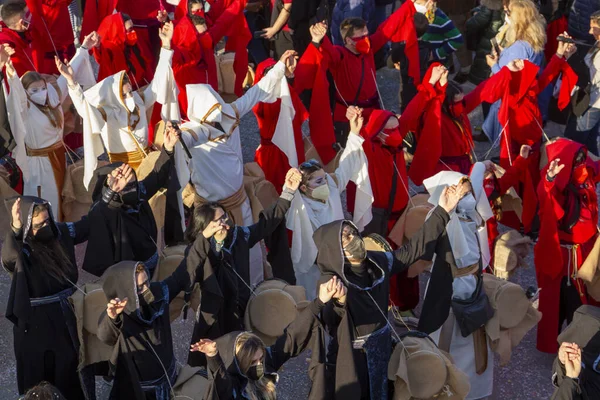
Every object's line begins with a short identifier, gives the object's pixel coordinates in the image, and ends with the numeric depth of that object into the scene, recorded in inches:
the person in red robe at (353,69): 743.7
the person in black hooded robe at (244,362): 439.8
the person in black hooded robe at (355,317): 486.0
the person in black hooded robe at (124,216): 557.6
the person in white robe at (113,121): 636.7
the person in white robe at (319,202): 600.7
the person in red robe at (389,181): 639.7
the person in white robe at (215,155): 618.2
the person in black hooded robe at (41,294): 509.4
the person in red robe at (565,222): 600.1
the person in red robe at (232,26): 800.9
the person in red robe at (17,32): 744.3
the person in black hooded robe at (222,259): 529.3
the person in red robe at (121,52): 740.6
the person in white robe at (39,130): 641.6
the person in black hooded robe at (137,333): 473.1
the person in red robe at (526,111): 701.3
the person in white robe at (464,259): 561.3
